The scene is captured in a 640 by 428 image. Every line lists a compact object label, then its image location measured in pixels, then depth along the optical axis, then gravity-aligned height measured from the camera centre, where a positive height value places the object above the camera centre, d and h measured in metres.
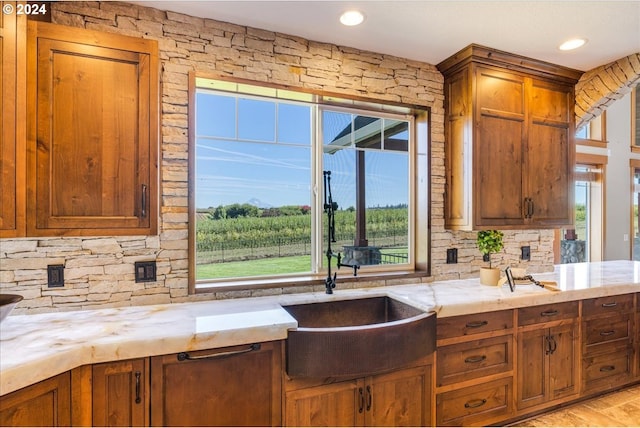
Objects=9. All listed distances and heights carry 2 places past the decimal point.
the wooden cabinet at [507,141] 2.55 +0.57
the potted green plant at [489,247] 2.59 -0.26
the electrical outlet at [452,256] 2.82 -0.34
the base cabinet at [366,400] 1.68 -0.96
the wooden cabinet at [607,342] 2.50 -0.96
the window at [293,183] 2.35 +0.23
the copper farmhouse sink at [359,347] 1.66 -0.67
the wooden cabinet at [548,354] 2.27 -0.96
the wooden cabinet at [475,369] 2.04 -0.96
